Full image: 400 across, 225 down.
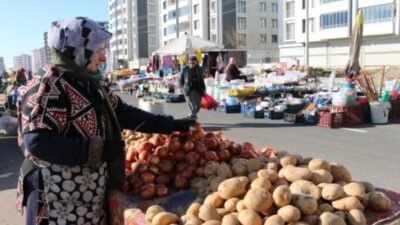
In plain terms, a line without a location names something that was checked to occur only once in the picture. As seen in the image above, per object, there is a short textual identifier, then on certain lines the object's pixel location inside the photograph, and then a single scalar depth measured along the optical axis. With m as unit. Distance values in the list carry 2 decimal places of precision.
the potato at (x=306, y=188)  2.35
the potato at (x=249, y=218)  2.12
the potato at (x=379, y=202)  2.37
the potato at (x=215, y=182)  2.65
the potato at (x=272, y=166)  2.77
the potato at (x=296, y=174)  2.53
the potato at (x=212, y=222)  2.17
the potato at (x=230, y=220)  2.16
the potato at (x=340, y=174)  2.68
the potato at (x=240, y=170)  2.84
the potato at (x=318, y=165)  2.67
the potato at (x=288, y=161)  2.80
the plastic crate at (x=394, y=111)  10.95
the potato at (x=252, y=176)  2.59
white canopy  17.81
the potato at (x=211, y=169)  2.96
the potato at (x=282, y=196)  2.22
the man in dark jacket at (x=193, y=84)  10.56
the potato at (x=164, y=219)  2.29
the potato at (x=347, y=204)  2.25
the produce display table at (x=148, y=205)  2.35
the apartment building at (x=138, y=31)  94.62
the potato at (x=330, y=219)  2.08
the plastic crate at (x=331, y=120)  10.00
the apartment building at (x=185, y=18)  72.38
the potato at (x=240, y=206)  2.29
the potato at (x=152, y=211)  2.40
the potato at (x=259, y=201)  2.21
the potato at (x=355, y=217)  2.16
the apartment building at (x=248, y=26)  69.81
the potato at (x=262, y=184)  2.38
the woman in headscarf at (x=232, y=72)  16.67
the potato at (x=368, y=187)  2.57
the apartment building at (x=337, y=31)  43.91
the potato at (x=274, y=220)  2.07
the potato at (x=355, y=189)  2.40
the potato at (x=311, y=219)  2.14
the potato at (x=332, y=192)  2.32
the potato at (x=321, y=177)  2.52
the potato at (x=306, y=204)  2.18
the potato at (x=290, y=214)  2.10
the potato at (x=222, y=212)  2.34
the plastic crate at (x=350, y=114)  10.23
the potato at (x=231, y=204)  2.36
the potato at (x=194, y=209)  2.42
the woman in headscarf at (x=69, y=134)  2.28
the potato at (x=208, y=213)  2.27
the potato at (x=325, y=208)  2.26
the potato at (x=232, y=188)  2.45
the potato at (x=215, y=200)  2.46
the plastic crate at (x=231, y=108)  13.71
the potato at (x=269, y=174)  2.54
